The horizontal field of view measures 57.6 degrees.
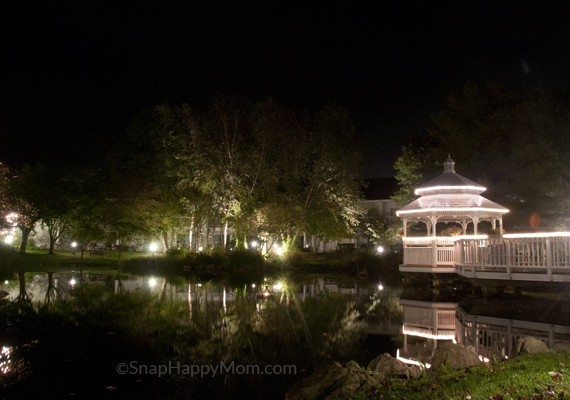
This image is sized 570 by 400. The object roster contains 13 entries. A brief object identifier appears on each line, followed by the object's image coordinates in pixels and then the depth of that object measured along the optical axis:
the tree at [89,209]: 42.31
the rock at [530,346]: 8.57
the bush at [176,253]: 39.92
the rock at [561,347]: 8.71
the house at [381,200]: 59.72
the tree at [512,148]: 26.41
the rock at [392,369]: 7.72
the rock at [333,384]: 6.89
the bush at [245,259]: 36.94
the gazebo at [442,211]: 23.98
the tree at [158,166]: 40.06
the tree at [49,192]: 47.47
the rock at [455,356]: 8.09
